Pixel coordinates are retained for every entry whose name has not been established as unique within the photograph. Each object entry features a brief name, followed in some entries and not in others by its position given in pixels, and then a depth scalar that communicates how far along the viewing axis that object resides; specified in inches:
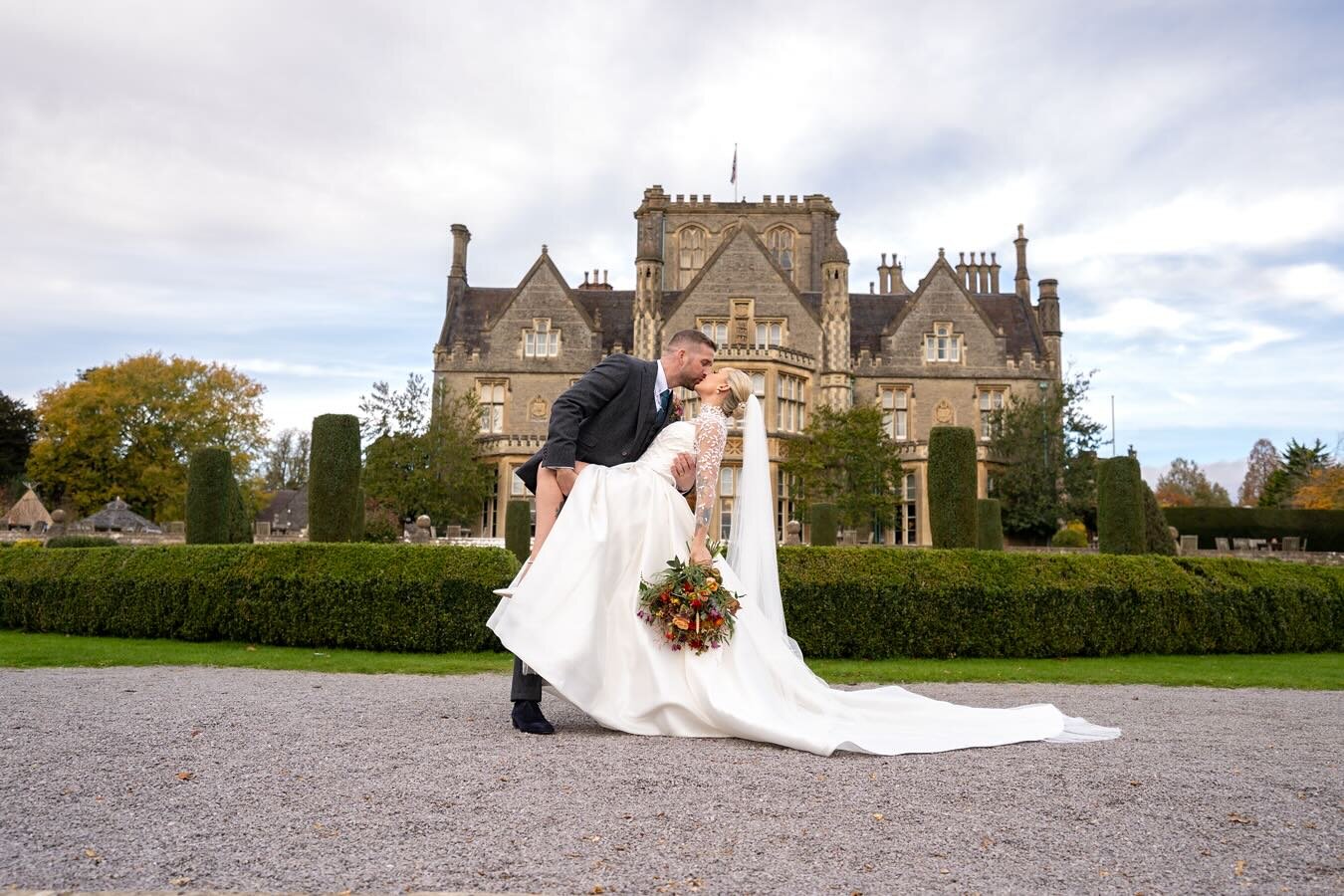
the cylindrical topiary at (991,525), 889.5
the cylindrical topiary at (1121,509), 674.8
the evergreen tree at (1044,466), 1253.1
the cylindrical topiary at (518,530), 875.4
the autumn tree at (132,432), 1611.7
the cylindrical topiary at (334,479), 640.4
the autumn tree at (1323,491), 1615.4
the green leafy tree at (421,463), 1171.3
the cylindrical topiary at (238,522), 742.5
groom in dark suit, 223.3
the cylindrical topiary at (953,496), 637.9
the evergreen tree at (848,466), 1184.2
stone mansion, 1310.3
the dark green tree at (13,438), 1824.6
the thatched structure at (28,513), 1446.1
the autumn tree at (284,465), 2581.2
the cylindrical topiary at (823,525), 915.4
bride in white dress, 202.7
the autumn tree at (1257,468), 2925.7
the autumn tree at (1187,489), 2854.3
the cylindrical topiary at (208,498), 654.5
